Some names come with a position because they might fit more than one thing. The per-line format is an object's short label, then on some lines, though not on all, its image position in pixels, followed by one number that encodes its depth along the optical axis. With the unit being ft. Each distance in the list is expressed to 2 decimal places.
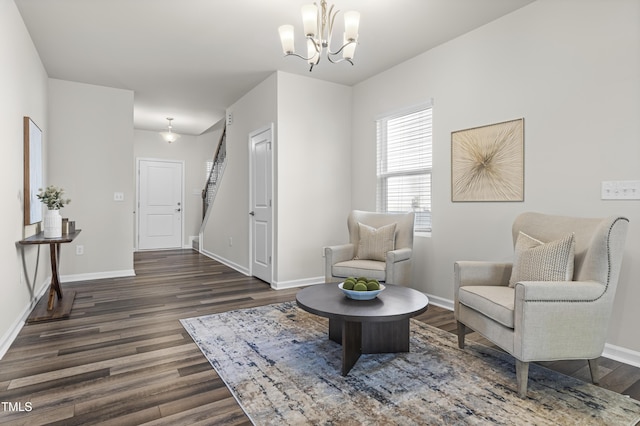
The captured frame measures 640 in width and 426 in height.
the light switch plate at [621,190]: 7.86
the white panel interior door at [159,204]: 26.48
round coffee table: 7.11
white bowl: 7.79
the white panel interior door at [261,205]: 15.46
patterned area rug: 5.93
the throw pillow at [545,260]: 7.25
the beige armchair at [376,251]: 11.21
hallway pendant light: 23.57
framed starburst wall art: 10.15
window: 13.12
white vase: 11.25
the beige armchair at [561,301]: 6.51
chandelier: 8.10
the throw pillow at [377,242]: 12.30
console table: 10.59
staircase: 22.78
